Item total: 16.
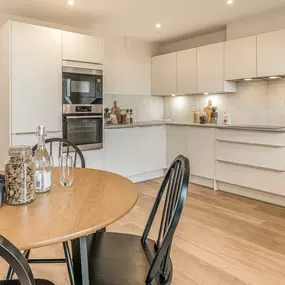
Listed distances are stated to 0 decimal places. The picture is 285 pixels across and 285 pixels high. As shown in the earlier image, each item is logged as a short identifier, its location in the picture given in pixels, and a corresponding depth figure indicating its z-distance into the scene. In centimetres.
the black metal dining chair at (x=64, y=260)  145
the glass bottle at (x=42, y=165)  132
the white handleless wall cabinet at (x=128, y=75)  452
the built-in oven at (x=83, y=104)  339
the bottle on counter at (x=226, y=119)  414
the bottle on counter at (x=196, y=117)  454
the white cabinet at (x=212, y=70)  393
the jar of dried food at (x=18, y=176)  113
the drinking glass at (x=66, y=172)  145
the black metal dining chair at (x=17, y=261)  69
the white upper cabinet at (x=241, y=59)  356
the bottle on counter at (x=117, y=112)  451
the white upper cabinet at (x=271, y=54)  330
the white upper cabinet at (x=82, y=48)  336
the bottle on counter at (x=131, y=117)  468
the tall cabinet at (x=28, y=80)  300
